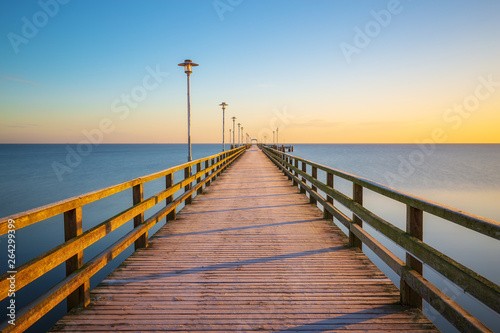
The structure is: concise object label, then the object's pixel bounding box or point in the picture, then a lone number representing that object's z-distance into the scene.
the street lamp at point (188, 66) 12.08
